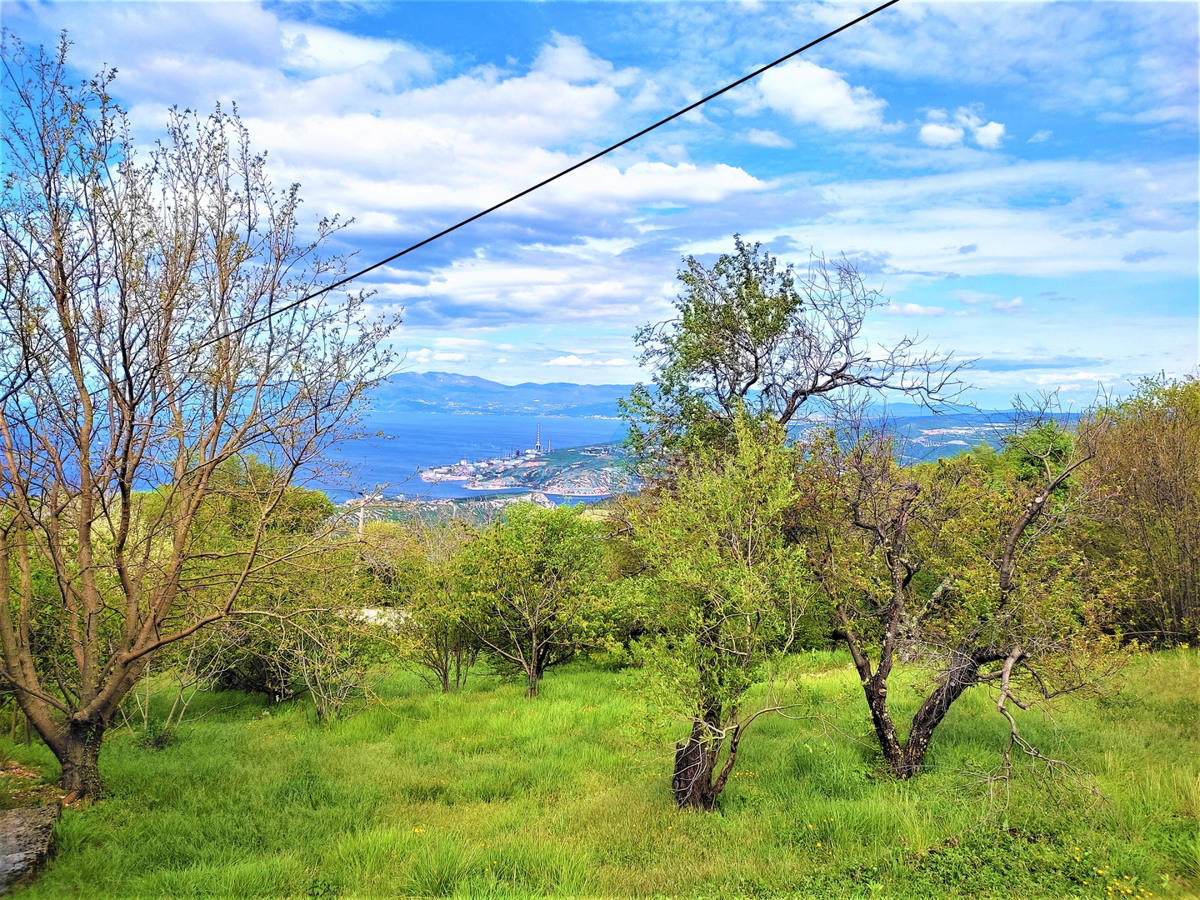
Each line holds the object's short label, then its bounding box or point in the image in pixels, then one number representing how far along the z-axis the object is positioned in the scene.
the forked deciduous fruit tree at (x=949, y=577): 9.14
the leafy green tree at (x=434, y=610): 15.70
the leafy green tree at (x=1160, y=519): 17.19
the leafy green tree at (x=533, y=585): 16.20
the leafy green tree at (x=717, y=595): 8.26
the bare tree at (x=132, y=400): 8.34
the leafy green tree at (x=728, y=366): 13.14
